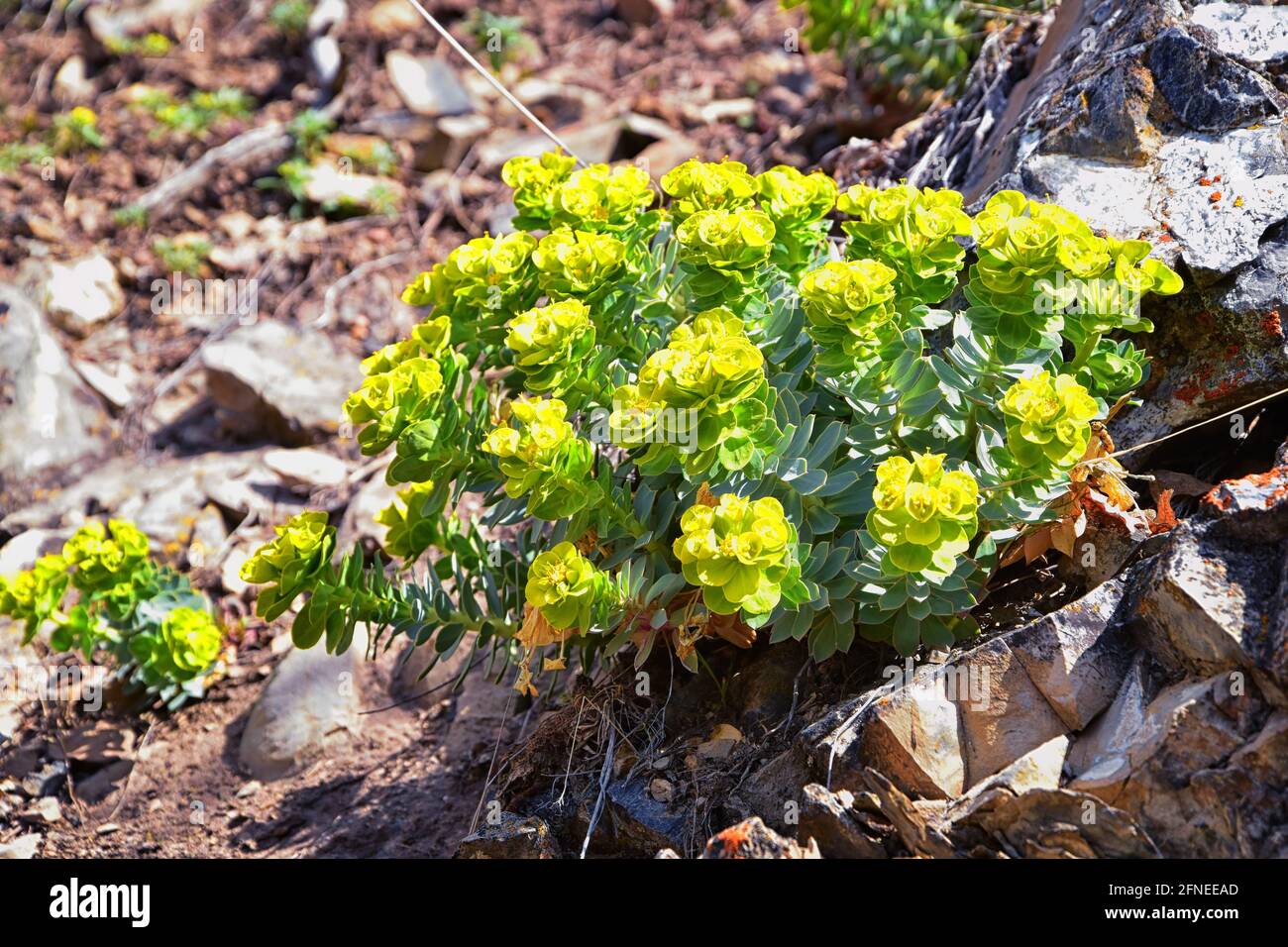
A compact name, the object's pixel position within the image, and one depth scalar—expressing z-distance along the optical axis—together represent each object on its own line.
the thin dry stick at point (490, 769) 2.92
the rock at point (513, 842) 2.65
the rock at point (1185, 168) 2.77
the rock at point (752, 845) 2.17
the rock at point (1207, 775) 2.03
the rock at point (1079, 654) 2.39
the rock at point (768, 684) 2.80
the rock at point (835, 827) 2.26
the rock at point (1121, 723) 2.26
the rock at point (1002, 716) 2.40
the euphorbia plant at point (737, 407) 2.26
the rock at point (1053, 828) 2.09
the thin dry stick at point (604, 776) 2.68
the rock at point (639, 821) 2.64
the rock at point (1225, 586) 2.16
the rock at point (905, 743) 2.40
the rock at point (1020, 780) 2.23
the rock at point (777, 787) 2.54
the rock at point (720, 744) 2.77
